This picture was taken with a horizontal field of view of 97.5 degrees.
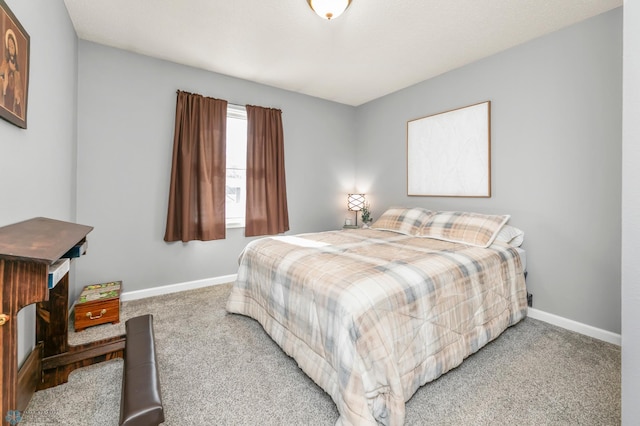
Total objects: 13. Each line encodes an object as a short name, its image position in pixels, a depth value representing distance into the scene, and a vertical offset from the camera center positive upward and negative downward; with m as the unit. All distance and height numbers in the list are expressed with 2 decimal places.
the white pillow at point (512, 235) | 2.63 -0.19
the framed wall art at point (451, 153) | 3.00 +0.72
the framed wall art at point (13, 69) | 1.23 +0.67
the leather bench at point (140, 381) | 1.06 -0.75
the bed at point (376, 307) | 1.36 -0.59
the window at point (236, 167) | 3.62 +0.58
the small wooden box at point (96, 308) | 2.32 -0.83
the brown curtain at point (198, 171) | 3.11 +0.47
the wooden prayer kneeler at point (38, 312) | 0.92 -0.45
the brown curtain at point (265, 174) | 3.64 +0.51
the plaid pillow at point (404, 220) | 3.12 -0.07
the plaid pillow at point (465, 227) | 2.53 -0.13
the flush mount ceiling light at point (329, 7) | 1.99 +1.49
